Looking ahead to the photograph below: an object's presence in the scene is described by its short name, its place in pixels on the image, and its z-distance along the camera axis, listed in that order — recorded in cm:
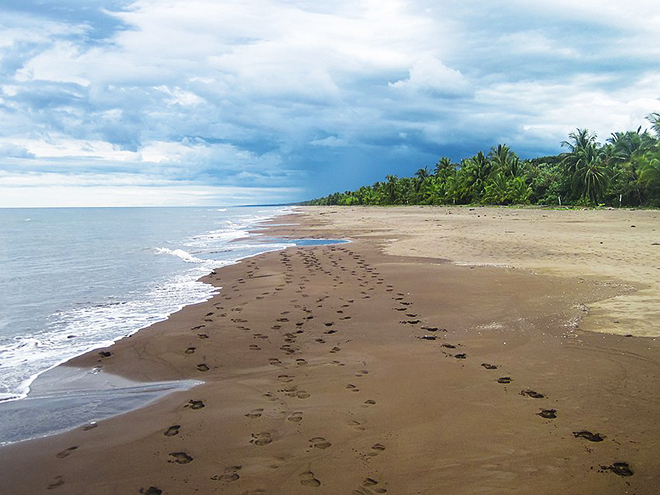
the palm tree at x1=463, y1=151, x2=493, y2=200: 8562
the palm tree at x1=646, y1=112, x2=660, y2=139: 5393
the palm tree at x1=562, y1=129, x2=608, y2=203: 6128
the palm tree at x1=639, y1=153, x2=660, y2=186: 4888
